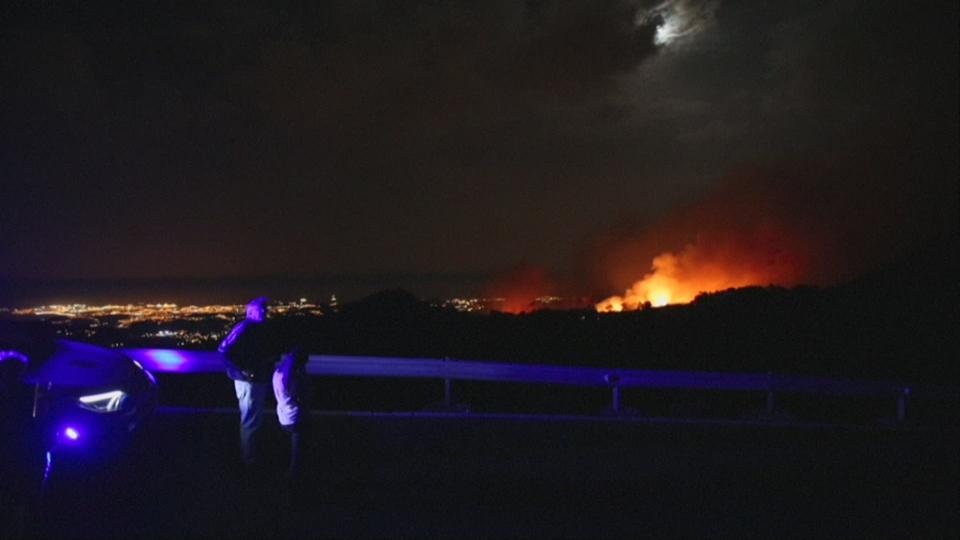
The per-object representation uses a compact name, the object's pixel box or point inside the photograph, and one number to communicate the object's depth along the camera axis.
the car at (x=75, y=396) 5.97
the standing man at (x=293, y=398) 6.62
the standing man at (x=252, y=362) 6.59
